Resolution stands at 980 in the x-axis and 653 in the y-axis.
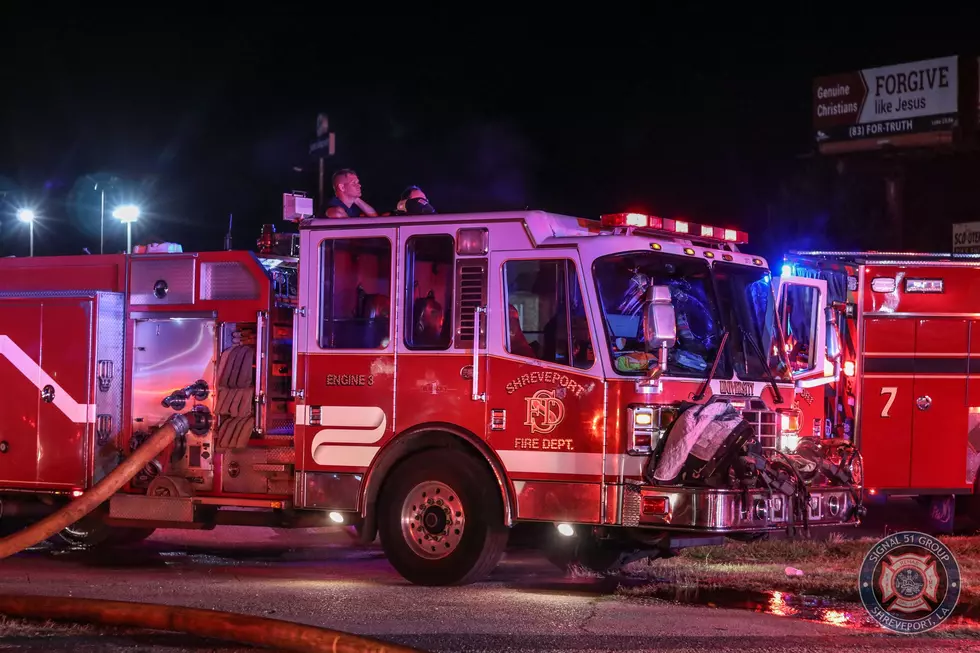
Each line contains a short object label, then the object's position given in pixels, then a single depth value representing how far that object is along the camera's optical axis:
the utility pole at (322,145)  25.22
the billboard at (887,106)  37.62
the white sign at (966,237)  35.22
